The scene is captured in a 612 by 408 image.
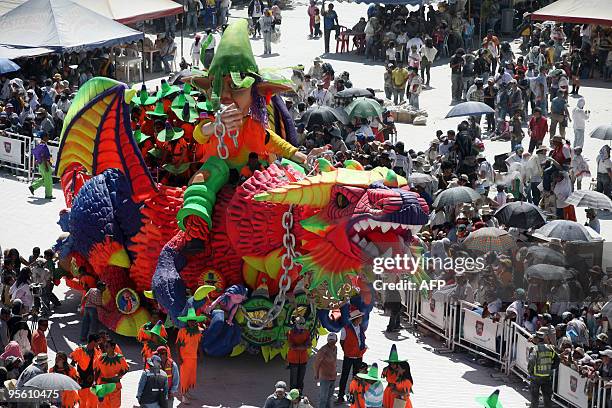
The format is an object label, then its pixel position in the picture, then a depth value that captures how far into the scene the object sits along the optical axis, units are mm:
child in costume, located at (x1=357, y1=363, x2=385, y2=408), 15273
